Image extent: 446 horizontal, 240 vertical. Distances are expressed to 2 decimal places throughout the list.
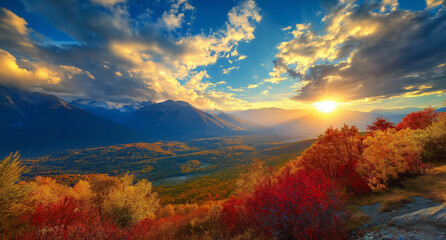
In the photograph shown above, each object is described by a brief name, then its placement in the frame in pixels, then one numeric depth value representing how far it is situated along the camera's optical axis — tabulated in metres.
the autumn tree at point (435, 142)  23.86
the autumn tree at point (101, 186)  32.25
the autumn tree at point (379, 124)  45.32
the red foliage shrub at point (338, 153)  26.93
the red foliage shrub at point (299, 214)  11.49
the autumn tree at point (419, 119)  38.25
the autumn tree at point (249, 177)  35.56
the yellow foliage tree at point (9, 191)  13.76
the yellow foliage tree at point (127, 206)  26.05
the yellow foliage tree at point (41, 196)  16.80
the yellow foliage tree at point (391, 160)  19.12
